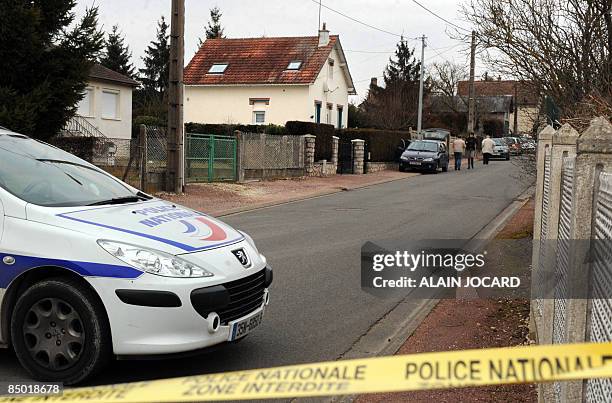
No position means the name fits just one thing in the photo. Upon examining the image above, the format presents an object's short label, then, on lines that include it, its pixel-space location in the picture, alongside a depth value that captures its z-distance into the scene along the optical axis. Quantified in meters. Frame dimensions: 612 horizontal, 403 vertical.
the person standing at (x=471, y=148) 35.56
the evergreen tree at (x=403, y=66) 69.25
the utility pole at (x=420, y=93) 40.75
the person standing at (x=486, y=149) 37.94
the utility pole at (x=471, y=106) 45.89
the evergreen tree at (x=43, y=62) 15.27
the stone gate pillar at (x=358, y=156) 31.12
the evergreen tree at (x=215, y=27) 73.00
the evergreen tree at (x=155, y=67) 69.81
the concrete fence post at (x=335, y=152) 29.70
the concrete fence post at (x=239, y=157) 22.42
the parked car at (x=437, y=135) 42.69
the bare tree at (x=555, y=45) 9.74
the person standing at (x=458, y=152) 34.81
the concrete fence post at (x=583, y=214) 2.90
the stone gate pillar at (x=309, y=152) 27.22
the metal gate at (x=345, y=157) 30.59
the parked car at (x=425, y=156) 32.16
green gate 20.22
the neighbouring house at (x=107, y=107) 32.72
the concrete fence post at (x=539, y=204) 5.82
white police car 4.38
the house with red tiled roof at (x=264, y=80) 39.03
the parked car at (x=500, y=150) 46.12
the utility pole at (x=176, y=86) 17.39
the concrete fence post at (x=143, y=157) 17.39
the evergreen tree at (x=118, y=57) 64.75
